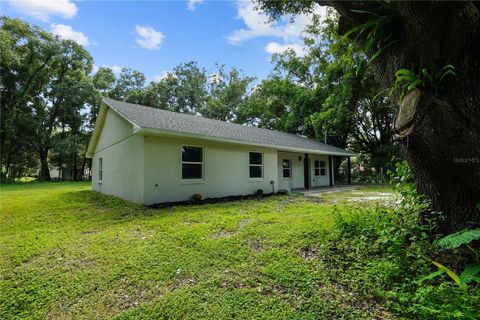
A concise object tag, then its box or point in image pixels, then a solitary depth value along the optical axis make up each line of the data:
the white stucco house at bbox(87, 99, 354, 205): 7.93
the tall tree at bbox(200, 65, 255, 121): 28.72
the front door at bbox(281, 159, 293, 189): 13.66
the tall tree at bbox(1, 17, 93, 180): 22.66
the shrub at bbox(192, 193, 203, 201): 8.64
